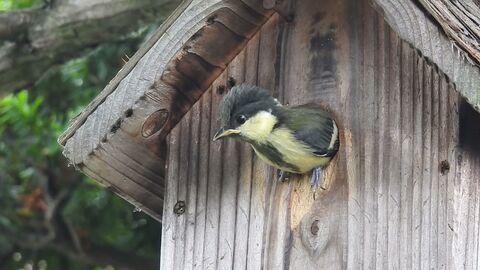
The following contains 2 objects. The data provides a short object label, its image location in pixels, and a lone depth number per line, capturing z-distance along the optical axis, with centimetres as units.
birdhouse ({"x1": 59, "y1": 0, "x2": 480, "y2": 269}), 477
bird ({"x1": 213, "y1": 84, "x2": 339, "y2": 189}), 493
